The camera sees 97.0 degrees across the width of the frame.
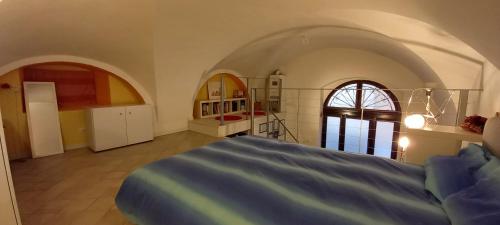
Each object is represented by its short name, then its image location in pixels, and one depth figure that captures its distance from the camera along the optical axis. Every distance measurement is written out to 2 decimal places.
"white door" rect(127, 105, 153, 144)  3.52
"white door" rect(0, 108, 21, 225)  1.30
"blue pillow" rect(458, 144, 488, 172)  1.24
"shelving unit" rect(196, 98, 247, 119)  4.84
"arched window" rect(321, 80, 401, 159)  5.02
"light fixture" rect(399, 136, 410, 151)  2.16
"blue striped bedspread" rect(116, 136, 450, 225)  0.99
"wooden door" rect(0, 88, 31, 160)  2.91
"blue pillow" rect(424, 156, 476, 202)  1.12
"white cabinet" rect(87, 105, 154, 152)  3.20
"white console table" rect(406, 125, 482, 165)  1.91
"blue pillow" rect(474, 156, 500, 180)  1.10
